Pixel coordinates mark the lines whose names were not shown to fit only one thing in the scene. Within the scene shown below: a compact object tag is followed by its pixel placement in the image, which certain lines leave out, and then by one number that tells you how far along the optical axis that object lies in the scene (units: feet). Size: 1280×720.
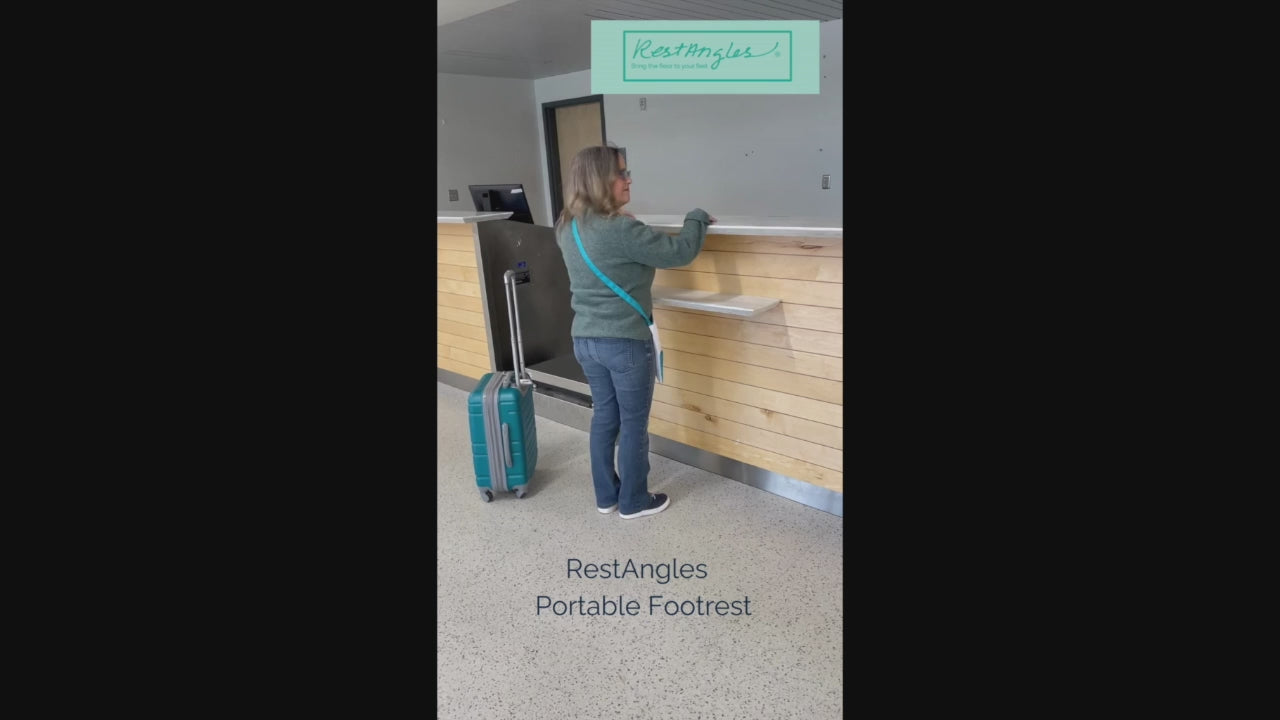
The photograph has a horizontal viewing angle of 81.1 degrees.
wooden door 24.17
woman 7.39
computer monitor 13.69
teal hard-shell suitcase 8.95
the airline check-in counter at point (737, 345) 7.74
